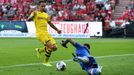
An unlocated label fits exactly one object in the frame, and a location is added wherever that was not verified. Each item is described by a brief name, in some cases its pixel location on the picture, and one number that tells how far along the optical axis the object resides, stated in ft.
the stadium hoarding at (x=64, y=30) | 112.57
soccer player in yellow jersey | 53.69
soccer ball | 48.24
